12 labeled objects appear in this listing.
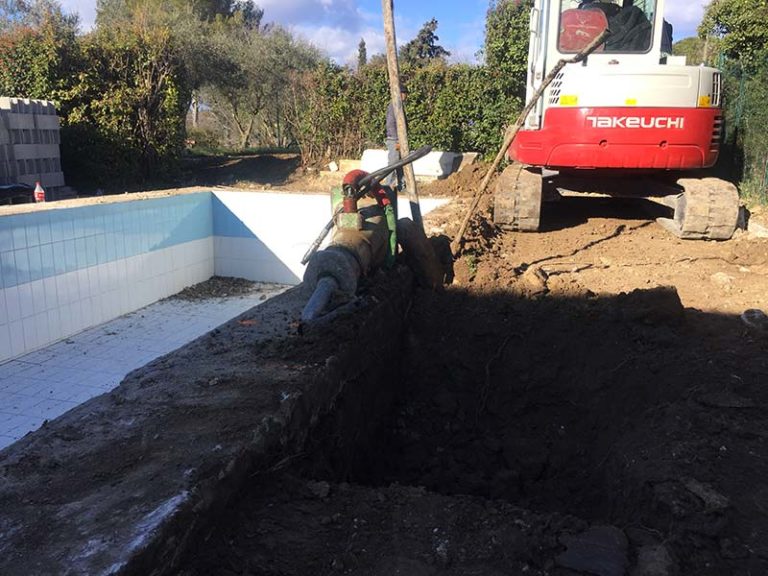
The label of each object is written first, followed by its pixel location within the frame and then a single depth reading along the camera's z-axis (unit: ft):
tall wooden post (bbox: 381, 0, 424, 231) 19.60
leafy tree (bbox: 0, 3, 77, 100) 40.75
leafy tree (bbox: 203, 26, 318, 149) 61.62
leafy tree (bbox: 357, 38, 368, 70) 78.68
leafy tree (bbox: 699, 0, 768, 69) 31.94
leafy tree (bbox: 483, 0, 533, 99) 41.39
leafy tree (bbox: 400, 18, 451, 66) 99.87
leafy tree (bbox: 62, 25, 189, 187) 41.81
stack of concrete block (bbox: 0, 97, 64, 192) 32.58
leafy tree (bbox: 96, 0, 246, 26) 71.51
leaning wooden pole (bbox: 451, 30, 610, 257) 16.70
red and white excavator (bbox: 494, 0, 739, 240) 19.99
